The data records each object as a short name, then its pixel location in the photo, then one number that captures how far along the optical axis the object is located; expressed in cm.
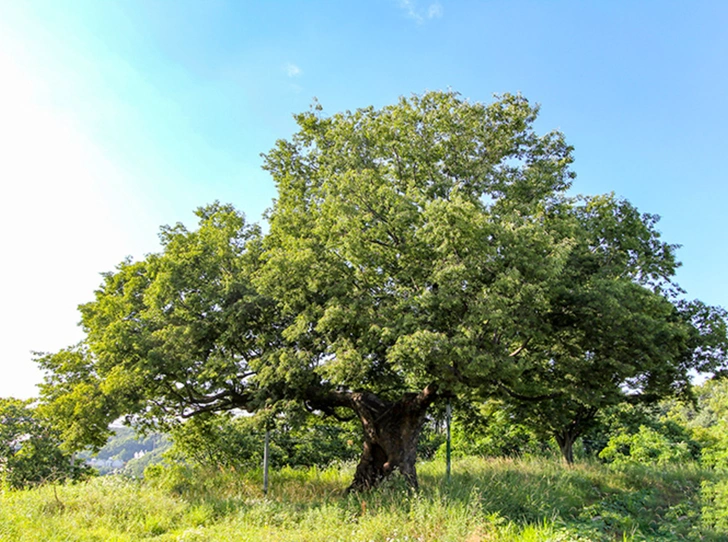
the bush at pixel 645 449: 1630
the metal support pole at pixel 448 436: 1033
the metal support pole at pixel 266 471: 1041
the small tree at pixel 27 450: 1156
